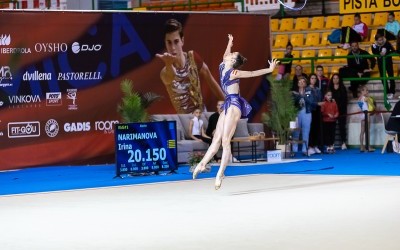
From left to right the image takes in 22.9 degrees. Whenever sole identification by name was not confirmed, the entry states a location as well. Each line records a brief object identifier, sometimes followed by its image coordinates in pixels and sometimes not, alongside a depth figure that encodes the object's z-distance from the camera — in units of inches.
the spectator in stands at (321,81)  1054.4
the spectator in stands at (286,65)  1103.6
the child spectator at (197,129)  927.7
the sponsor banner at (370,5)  1155.9
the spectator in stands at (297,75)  1045.8
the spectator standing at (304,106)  1013.2
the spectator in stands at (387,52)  1063.6
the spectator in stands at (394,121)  983.6
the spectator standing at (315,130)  1037.3
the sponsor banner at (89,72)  884.6
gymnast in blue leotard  655.8
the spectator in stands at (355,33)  1133.0
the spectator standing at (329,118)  1044.5
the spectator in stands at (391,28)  1115.3
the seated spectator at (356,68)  1082.7
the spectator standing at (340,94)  1057.0
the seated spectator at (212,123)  931.3
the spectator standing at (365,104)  1050.7
